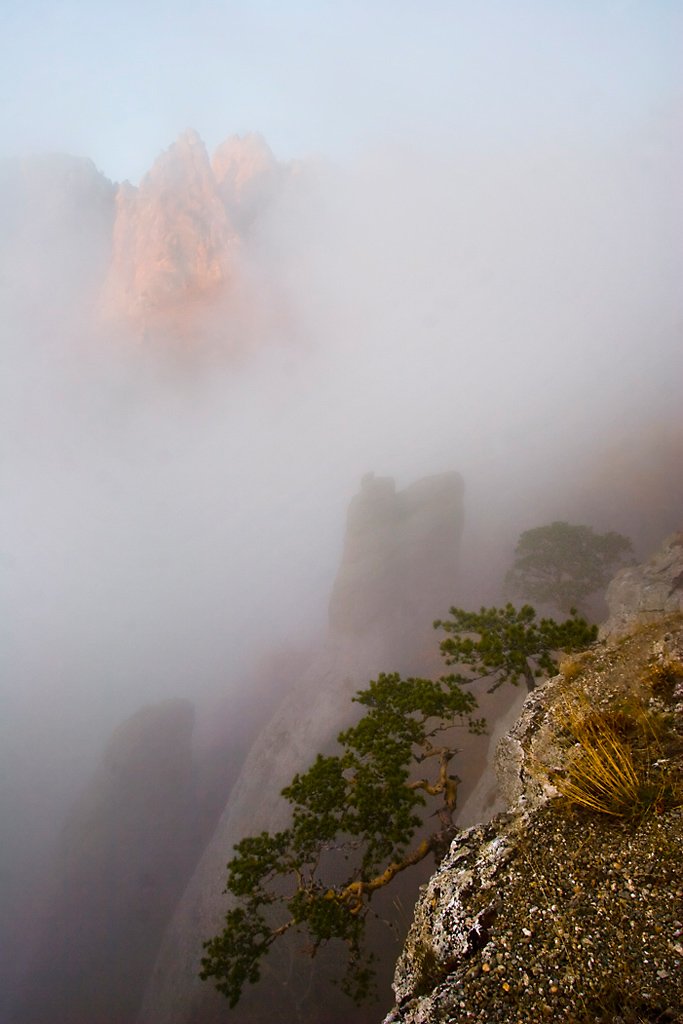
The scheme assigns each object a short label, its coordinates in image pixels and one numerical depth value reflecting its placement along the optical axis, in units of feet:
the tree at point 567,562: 113.80
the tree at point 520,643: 45.75
